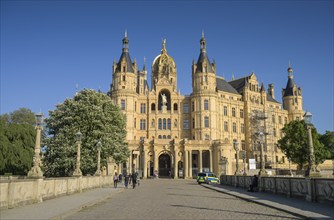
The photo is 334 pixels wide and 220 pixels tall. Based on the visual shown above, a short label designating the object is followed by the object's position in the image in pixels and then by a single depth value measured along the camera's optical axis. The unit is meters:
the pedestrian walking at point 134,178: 37.00
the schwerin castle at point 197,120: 73.56
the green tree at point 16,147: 48.47
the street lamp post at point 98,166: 37.42
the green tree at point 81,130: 42.44
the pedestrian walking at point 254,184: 27.82
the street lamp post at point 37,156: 18.70
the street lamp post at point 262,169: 29.13
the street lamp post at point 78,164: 29.00
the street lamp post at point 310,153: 19.09
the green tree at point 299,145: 64.31
